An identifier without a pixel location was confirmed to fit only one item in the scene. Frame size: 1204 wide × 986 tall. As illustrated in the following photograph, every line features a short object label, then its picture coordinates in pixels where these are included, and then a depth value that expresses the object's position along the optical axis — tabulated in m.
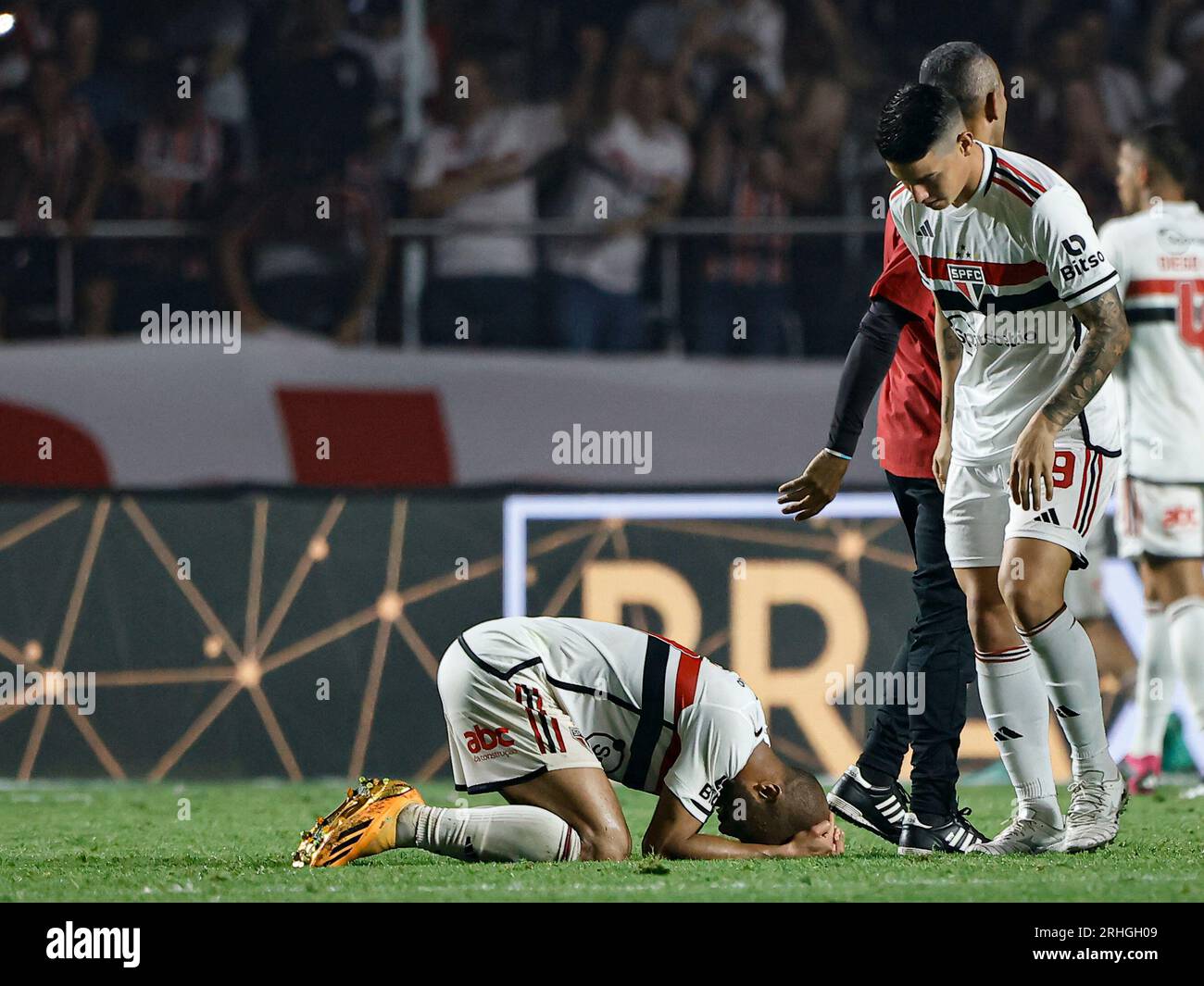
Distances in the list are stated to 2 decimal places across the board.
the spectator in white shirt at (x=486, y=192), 17.44
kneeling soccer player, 9.53
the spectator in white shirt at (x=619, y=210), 17.37
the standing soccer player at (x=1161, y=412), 13.31
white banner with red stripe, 15.23
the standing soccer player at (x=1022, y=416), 8.94
